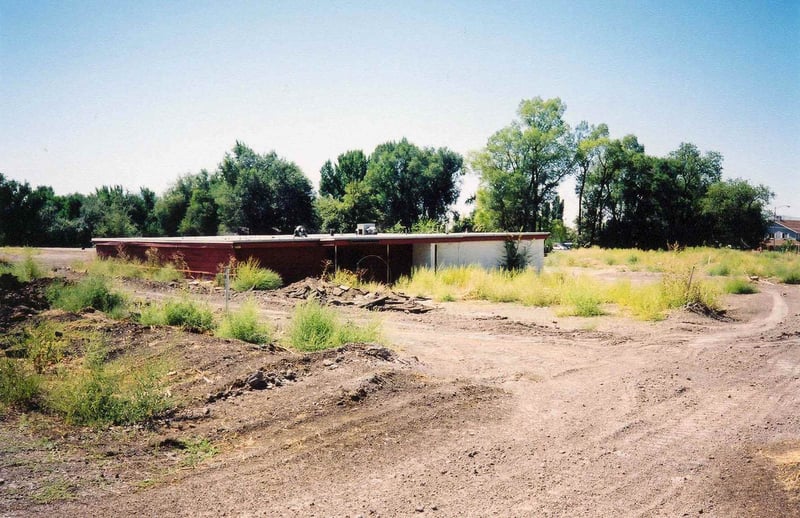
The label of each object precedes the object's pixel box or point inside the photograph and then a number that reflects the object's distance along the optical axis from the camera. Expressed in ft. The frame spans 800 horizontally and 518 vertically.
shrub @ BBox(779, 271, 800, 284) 82.57
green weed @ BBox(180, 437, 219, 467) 17.17
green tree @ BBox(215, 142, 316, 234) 178.19
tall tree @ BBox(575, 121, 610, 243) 189.67
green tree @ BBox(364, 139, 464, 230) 200.34
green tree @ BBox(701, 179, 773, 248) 181.27
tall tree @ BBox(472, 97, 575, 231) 179.42
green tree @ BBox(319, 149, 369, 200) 225.97
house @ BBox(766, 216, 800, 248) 294.78
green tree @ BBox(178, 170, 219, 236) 200.75
